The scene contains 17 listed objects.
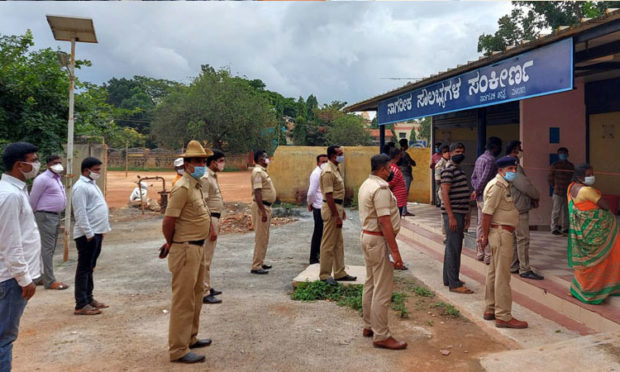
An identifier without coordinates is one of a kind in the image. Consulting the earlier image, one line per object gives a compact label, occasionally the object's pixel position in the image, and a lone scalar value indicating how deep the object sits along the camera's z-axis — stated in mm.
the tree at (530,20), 25722
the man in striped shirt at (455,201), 5508
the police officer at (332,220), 5785
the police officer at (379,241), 3920
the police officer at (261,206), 6676
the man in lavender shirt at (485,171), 6016
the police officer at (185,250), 3703
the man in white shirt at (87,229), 4945
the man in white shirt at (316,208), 6840
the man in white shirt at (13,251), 2846
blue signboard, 4984
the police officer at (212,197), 5551
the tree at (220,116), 35812
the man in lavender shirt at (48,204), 5691
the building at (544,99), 5078
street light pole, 7500
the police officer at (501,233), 4465
